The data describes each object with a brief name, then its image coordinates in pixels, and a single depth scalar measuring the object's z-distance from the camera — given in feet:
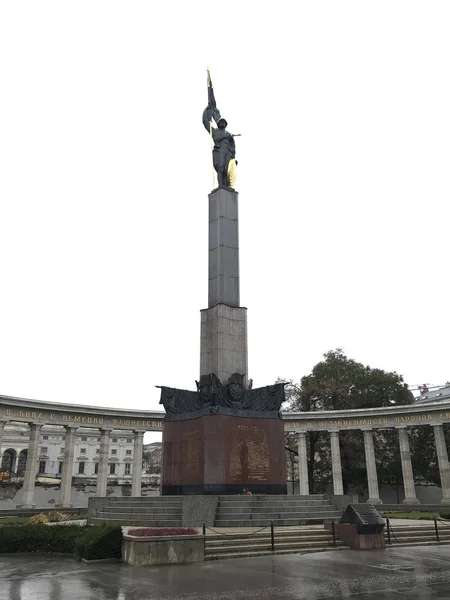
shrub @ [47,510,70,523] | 84.12
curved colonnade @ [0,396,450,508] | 149.89
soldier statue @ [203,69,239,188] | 103.76
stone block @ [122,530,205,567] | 49.90
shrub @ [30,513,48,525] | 72.96
